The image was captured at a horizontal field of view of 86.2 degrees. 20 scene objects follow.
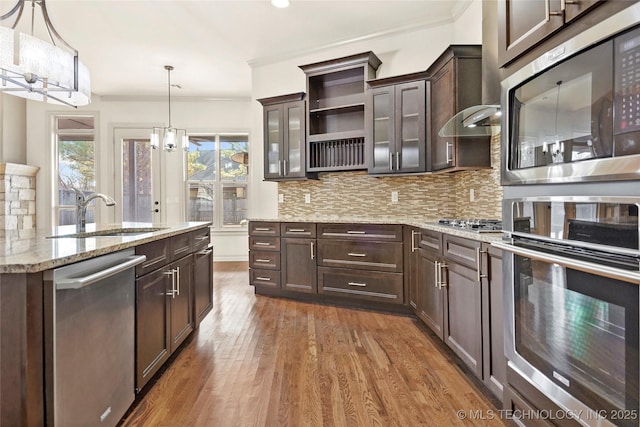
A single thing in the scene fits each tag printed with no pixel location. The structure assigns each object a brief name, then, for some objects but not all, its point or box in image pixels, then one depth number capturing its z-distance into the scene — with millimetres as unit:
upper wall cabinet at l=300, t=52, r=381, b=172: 3832
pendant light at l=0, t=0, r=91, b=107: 1866
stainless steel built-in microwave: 880
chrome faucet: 2326
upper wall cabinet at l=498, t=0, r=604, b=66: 1064
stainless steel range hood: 2020
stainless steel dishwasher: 1155
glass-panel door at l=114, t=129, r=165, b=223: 6305
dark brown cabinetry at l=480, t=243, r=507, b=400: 1610
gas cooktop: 1981
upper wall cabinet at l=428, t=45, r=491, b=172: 2840
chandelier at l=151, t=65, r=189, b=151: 4449
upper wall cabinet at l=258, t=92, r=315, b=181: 4086
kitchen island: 1058
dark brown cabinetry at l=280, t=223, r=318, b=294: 3625
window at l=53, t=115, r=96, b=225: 6258
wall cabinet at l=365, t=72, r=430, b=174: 3361
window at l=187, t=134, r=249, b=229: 6414
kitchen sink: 2268
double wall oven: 891
